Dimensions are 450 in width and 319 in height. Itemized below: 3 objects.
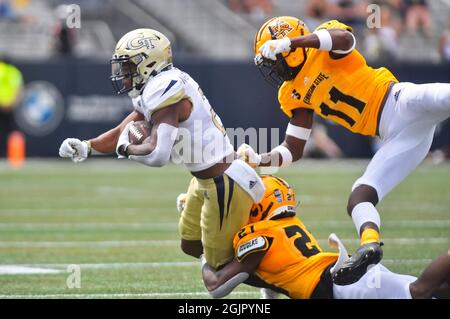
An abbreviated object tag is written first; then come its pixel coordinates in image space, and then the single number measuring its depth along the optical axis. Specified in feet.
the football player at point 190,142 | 38.22
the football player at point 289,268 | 36.76
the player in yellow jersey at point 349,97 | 41.24
